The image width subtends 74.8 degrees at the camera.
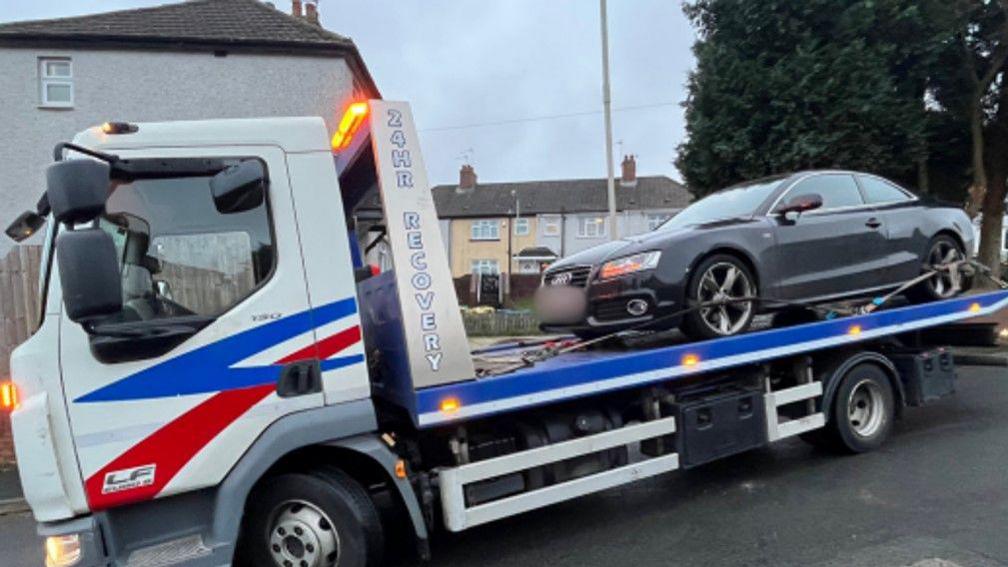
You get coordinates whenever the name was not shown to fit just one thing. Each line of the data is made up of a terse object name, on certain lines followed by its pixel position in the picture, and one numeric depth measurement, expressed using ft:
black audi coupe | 15.51
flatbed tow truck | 9.50
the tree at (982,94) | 34.32
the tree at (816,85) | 30.96
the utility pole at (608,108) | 44.06
